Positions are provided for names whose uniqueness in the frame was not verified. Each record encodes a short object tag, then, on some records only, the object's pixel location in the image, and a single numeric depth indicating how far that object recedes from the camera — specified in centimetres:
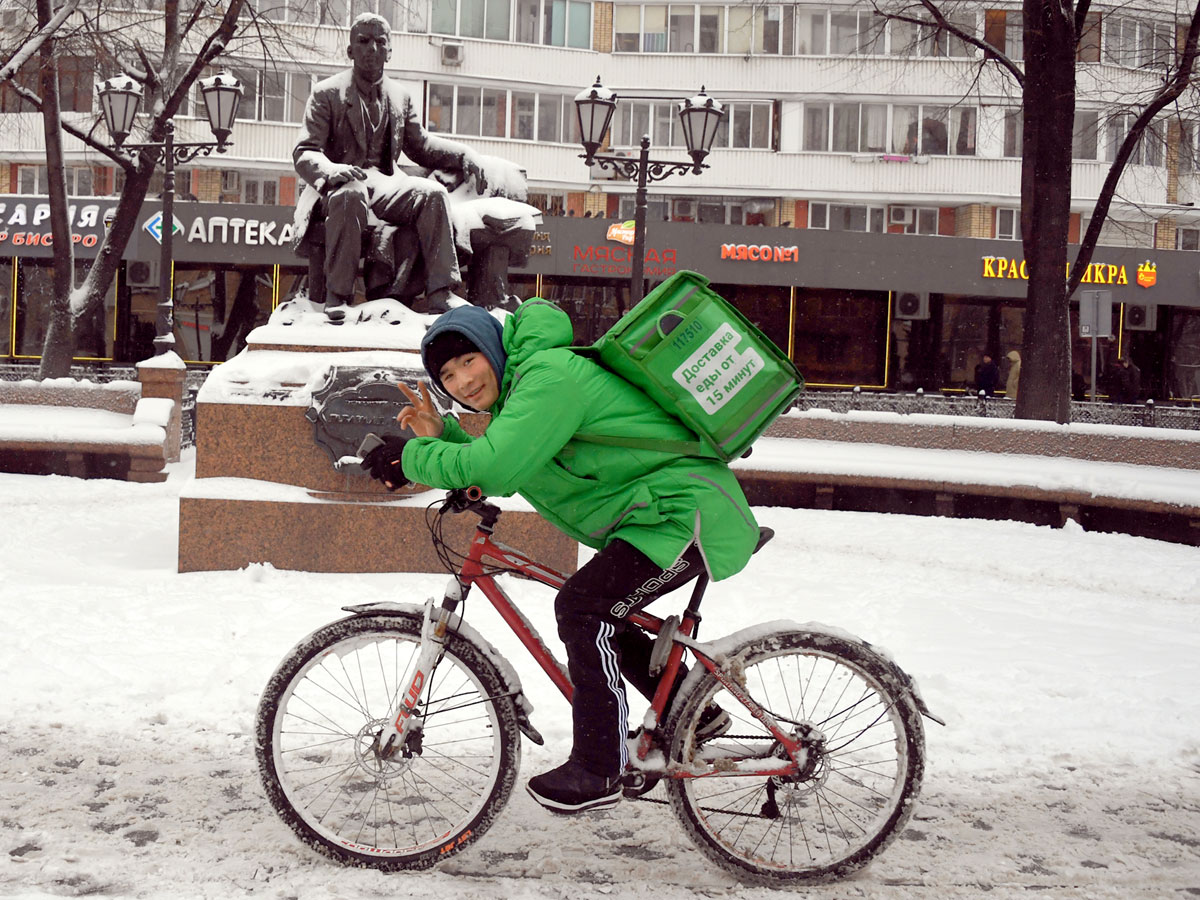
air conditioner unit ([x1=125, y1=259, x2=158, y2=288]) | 3106
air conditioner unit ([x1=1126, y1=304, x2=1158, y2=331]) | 3344
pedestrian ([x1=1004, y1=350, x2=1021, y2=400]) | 2622
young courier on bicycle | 333
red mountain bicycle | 346
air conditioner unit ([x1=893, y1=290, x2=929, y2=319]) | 3275
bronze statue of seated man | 811
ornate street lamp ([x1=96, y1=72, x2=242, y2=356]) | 1759
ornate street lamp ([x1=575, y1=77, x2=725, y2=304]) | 1576
